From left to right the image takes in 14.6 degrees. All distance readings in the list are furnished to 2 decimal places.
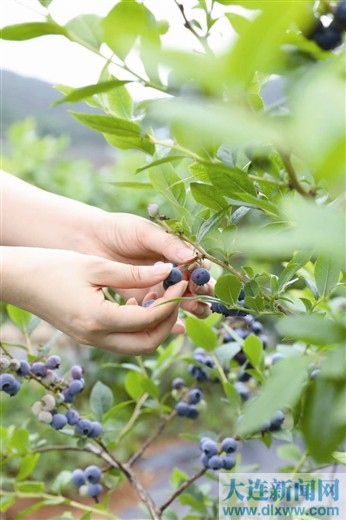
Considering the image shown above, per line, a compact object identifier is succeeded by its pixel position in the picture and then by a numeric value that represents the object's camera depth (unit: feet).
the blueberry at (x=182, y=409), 4.13
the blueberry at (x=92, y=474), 3.96
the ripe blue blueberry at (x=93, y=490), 3.98
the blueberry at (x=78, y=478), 3.98
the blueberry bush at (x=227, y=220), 1.60
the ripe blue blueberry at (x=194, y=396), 4.14
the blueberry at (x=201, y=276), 3.33
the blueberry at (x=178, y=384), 4.26
